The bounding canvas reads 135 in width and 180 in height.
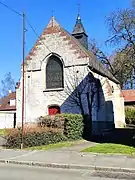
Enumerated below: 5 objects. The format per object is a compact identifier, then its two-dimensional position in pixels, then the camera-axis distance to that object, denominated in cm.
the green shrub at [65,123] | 1245
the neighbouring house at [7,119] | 2006
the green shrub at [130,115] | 2817
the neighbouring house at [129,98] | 3157
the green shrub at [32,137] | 1068
